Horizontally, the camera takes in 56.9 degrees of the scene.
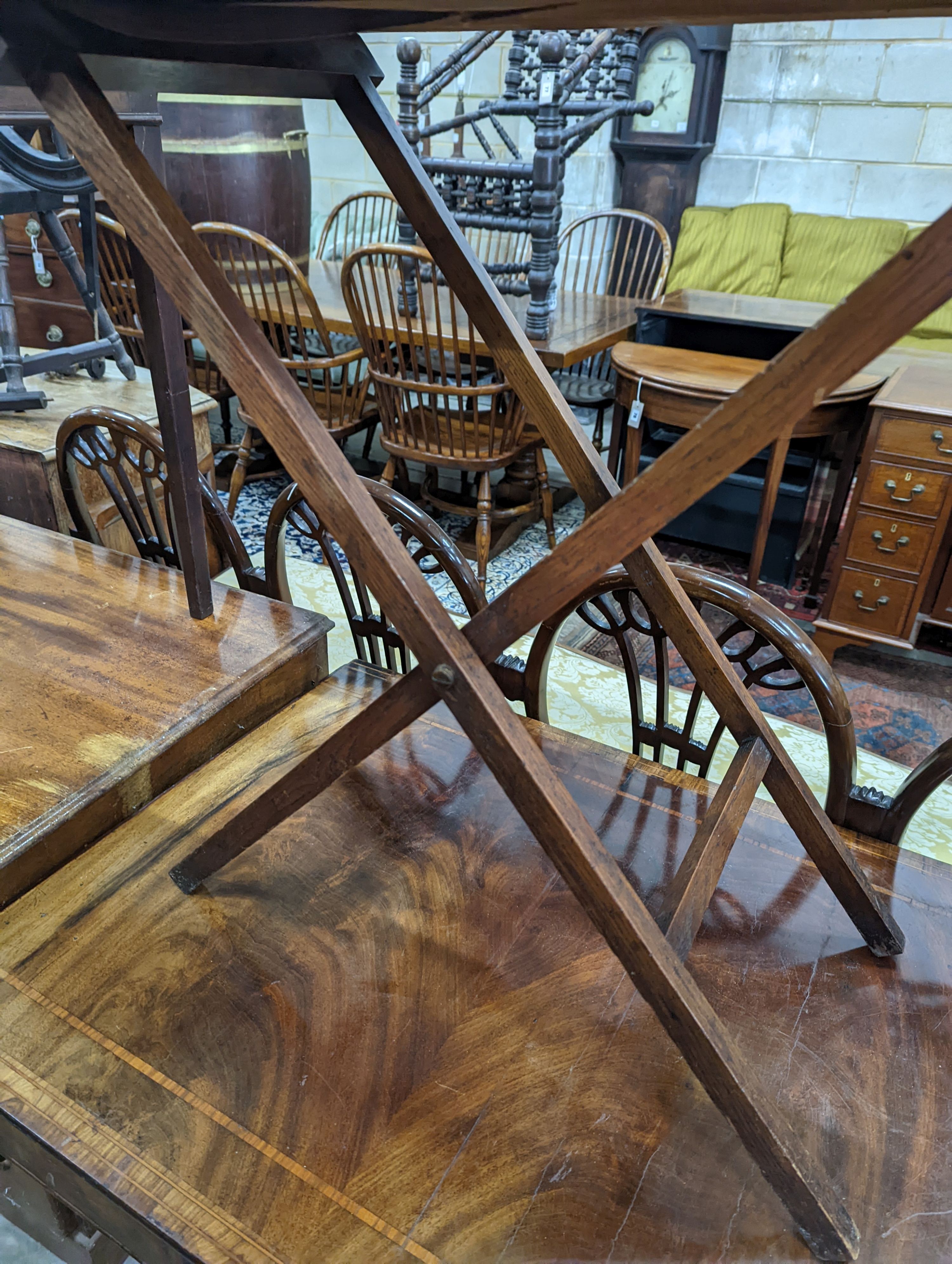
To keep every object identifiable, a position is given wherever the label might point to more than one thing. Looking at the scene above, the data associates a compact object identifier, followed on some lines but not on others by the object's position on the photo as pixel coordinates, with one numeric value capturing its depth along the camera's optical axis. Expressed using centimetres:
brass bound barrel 302
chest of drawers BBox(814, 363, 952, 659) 207
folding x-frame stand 53
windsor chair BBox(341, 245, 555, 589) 227
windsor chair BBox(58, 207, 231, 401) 266
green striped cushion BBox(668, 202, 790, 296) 378
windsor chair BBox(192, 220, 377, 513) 236
